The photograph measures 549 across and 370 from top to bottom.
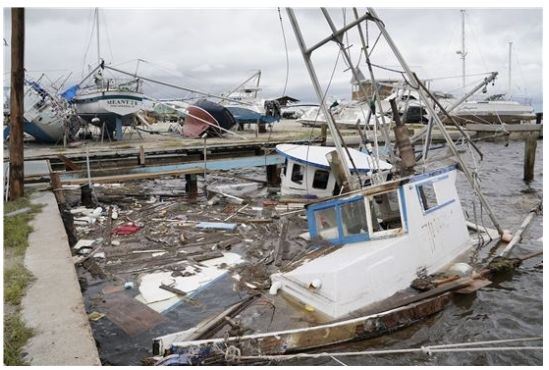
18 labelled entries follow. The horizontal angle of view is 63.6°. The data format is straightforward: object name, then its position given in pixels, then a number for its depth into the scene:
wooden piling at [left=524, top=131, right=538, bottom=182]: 25.78
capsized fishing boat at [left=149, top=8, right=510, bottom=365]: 7.57
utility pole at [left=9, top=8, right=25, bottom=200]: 13.93
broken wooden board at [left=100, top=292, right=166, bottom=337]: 8.52
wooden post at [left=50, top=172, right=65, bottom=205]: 14.85
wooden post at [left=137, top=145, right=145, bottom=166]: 20.06
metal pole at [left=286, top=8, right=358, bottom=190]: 10.11
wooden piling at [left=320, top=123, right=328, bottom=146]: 26.47
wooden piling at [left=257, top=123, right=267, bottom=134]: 43.69
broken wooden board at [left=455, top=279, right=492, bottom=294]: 9.50
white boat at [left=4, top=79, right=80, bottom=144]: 29.58
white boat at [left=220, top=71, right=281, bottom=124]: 41.28
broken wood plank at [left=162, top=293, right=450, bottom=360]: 7.23
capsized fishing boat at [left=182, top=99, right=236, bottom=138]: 36.22
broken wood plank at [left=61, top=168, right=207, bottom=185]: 17.14
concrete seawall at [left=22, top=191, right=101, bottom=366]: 5.64
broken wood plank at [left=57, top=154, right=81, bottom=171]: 19.09
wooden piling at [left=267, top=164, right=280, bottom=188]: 23.19
